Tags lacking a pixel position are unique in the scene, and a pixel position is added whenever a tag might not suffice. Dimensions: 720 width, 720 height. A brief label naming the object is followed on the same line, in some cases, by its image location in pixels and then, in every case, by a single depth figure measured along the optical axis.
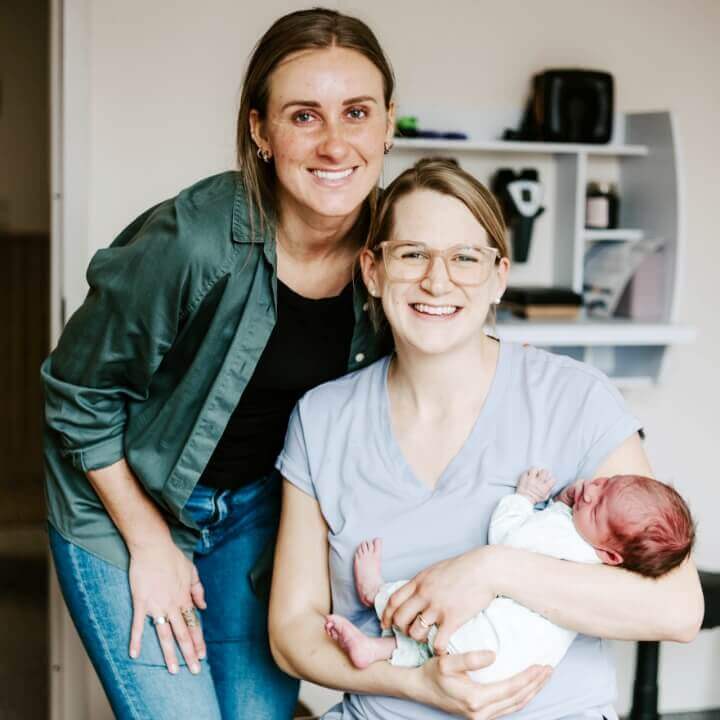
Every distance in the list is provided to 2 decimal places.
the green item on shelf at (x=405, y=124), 2.92
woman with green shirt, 1.68
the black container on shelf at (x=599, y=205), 3.14
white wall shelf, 2.95
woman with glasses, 1.51
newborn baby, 1.50
